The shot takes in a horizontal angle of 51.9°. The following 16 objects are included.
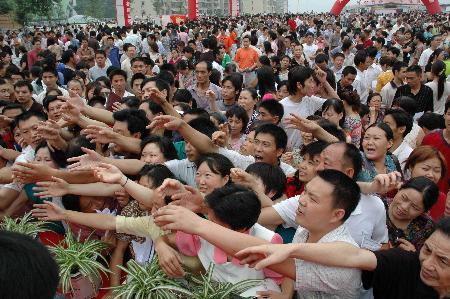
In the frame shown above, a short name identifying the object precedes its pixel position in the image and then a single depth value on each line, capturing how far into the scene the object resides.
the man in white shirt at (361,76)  7.02
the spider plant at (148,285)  2.01
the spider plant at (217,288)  1.93
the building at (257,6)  79.12
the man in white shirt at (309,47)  10.43
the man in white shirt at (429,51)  9.27
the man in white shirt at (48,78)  6.52
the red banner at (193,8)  28.19
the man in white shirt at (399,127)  4.12
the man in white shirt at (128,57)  8.12
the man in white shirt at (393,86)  6.42
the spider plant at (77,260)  2.32
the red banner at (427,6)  37.78
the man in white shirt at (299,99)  4.80
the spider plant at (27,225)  2.73
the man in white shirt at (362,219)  2.61
